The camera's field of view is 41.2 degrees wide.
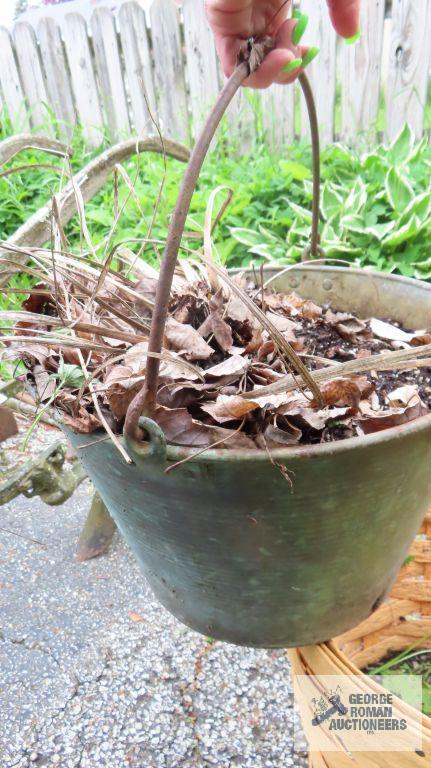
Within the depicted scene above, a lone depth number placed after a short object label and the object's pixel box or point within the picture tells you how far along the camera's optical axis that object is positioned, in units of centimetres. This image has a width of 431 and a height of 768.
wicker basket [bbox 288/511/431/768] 137
